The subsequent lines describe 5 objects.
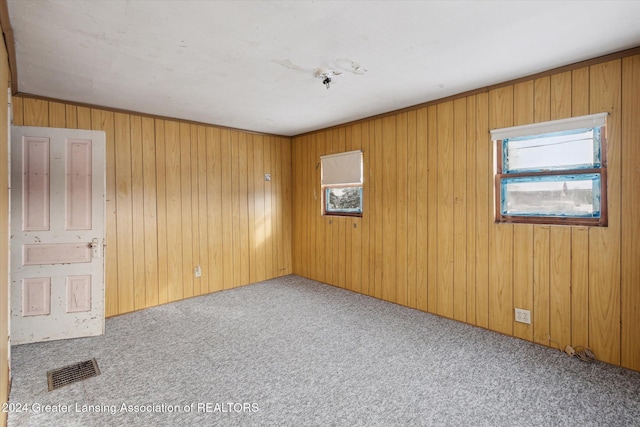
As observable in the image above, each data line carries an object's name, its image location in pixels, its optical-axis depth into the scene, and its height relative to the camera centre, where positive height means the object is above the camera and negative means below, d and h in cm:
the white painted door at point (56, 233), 290 -19
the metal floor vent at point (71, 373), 234 -125
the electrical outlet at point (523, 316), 287 -97
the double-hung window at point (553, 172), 254 +34
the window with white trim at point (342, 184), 441 +41
